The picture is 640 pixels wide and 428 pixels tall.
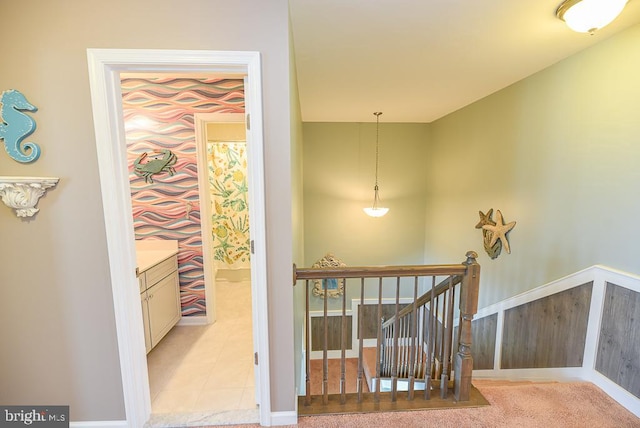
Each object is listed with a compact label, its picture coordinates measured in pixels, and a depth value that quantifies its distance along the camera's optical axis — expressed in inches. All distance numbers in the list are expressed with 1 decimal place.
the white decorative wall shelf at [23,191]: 53.2
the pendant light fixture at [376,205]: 161.0
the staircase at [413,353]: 64.6
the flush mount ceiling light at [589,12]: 48.6
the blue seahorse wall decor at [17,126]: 52.6
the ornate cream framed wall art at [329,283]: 179.9
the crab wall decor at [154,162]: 103.3
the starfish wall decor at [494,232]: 107.0
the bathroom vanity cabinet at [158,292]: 86.2
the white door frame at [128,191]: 52.9
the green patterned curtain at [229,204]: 166.1
